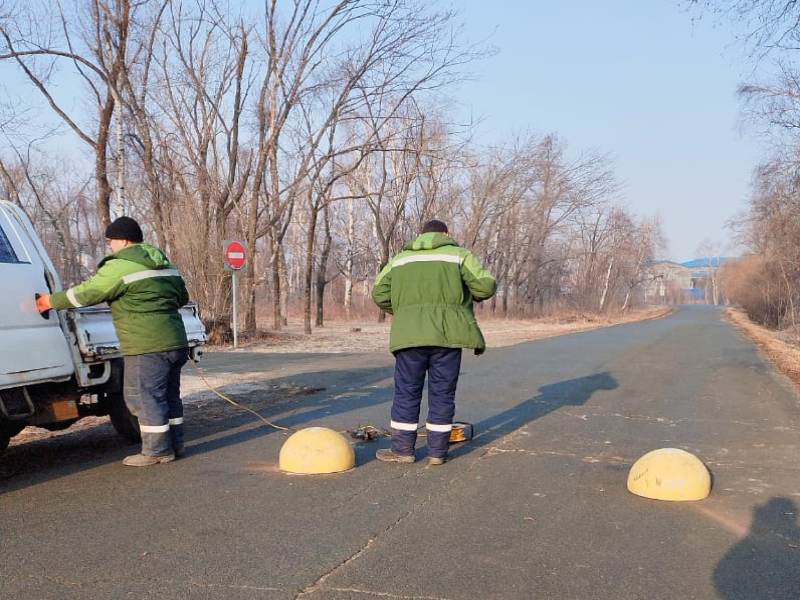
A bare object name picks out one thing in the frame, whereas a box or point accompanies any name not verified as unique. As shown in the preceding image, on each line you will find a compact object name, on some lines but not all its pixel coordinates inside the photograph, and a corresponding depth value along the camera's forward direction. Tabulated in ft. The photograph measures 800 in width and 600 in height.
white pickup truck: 16.25
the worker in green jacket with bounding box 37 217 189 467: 18.44
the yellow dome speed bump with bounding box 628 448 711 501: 16.05
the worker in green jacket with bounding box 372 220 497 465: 18.92
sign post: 57.47
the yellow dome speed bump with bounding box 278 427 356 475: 18.08
